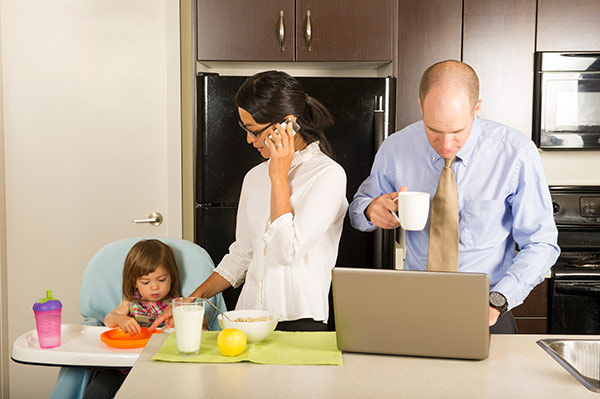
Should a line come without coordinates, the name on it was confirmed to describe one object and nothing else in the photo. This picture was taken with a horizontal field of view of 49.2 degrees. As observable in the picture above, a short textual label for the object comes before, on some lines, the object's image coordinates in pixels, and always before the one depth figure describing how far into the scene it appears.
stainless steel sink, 1.50
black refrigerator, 2.79
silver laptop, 1.36
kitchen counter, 1.25
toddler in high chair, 2.31
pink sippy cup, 1.92
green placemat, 1.43
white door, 3.13
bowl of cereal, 1.53
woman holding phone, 1.80
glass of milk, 1.45
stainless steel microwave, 2.94
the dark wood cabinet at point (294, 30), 2.88
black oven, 2.79
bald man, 1.74
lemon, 1.45
